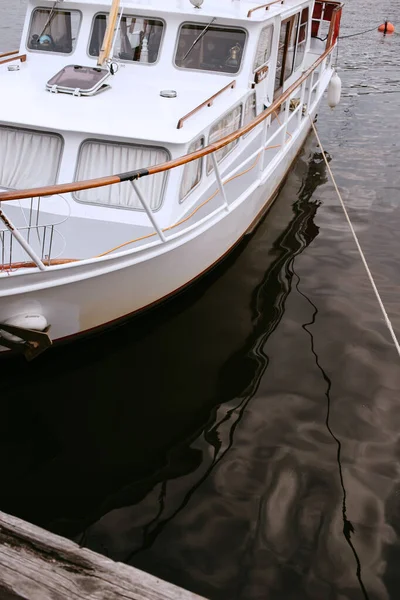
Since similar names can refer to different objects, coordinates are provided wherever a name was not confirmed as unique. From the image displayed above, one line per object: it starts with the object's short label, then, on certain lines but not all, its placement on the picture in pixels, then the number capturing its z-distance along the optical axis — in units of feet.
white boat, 17.37
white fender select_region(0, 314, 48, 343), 16.53
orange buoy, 83.02
